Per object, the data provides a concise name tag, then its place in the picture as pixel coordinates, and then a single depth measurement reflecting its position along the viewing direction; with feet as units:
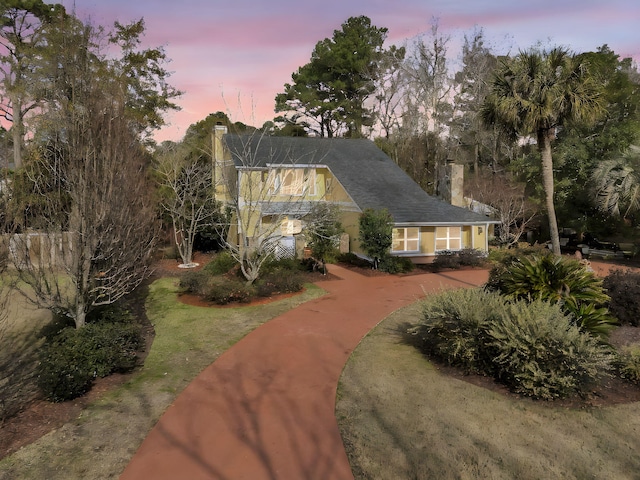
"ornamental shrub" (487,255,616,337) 29.86
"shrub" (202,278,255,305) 46.88
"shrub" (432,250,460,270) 68.59
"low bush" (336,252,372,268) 70.74
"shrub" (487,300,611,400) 23.57
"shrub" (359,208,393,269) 64.85
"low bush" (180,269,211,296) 50.11
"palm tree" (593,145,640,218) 68.95
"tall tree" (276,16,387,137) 147.13
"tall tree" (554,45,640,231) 84.48
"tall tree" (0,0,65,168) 86.28
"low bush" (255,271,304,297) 50.78
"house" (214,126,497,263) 73.87
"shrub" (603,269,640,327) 35.01
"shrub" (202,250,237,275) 60.44
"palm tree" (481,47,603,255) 51.31
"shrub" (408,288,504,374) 27.71
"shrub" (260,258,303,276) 56.90
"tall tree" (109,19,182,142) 98.94
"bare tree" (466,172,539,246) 85.76
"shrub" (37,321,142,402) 24.77
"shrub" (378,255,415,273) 65.87
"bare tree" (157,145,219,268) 74.69
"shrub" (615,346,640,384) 25.18
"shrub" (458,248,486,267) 70.39
